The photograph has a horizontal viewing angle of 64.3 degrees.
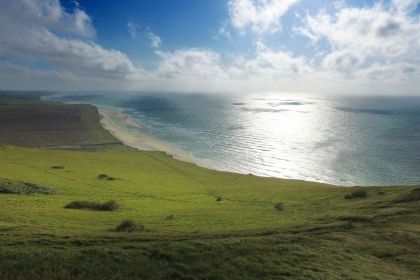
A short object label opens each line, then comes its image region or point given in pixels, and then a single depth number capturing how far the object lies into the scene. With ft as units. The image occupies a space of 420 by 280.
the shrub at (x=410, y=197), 132.87
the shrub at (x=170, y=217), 123.75
